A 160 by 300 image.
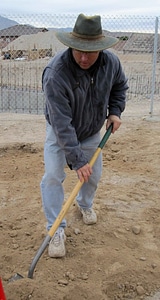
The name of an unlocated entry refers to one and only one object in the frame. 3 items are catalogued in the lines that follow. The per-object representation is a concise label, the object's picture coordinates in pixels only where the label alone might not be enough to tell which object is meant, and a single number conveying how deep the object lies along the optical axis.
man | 2.34
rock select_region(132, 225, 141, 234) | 3.21
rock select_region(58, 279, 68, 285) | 2.55
